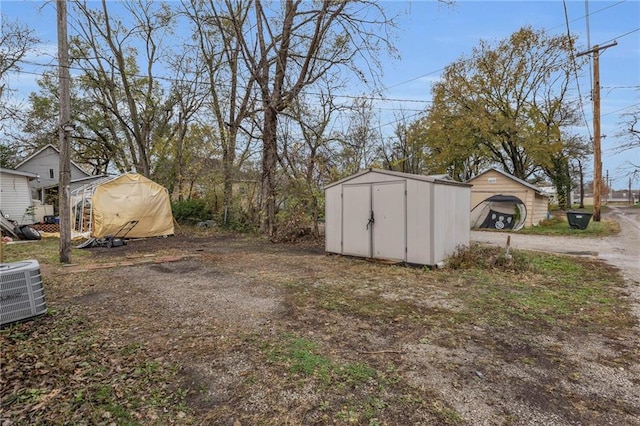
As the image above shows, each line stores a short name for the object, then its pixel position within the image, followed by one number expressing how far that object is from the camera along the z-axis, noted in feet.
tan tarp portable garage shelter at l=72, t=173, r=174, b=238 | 36.11
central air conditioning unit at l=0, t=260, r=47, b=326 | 11.09
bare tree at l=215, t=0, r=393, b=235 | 33.65
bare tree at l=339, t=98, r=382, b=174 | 37.45
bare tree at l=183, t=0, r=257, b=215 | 42.19
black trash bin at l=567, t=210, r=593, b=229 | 42.65
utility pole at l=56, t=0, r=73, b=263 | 22.67
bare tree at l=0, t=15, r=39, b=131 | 39.42
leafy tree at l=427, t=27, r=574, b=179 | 58.90
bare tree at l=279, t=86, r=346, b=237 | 34.45
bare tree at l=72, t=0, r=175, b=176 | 51.42
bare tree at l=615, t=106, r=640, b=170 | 64.18
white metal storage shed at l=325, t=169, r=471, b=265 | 21.17
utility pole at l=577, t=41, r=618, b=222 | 44.77
